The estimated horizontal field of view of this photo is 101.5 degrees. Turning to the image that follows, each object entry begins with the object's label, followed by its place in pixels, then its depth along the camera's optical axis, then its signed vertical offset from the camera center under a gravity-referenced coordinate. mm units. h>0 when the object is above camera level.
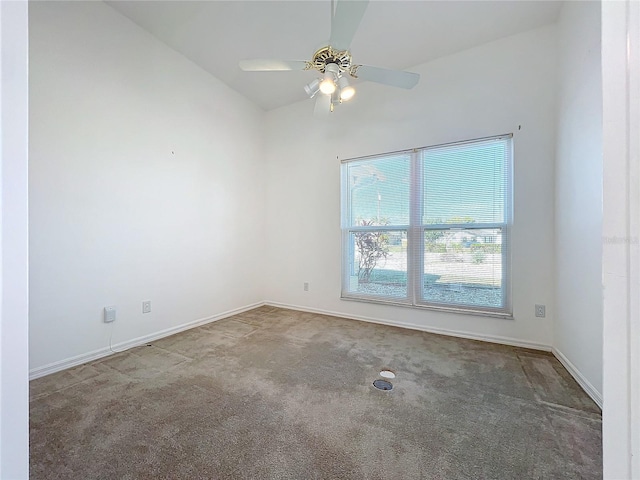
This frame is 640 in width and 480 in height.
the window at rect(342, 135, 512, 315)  2748 +158
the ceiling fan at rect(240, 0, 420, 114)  1596 +1310
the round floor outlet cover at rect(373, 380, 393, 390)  1924 -1093
